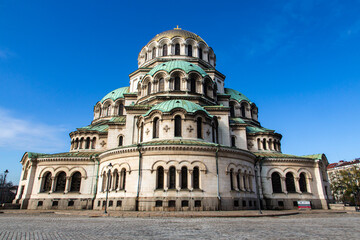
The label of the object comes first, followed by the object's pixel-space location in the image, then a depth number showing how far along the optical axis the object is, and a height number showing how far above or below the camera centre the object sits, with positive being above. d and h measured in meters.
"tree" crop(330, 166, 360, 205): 45.59 +3.43
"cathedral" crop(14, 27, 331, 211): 20.81 +4.30
